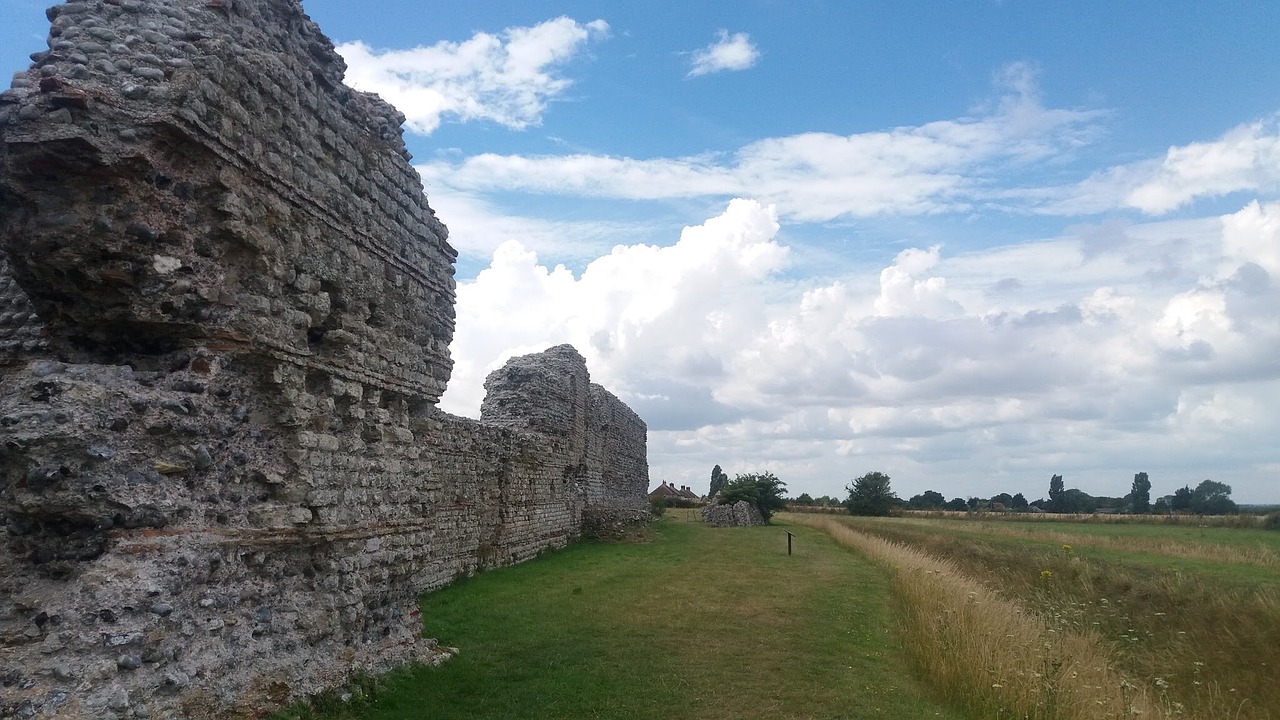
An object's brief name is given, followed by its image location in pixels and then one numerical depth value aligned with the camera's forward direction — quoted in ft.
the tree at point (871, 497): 206.28
